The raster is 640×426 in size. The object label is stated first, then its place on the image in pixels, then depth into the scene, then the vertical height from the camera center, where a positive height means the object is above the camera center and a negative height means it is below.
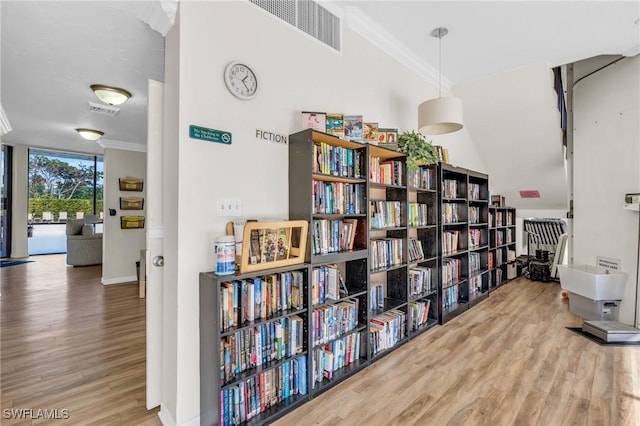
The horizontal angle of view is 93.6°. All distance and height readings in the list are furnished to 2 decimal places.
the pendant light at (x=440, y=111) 2.76 +0.96
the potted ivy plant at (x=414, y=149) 2.80 +0.61
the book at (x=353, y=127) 2.41 +0.70
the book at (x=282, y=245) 1.94 -0.20
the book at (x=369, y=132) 2.60 +0.72
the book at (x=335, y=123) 2.33 +0.71
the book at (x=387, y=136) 2.74 +0.71
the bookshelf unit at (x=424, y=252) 3.06 -0.41
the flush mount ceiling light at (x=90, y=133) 4.92 +1.33
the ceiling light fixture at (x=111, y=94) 3.33 +1.36
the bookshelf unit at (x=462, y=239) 3.46 -0.33
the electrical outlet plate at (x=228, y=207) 1.87 +0.04
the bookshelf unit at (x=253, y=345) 1.67 -0.79
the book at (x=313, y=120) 2.24 +0.70
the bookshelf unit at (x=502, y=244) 4.78 -0.51
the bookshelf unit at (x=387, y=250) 2.62 -0.34
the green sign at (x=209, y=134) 1.76 +0.48
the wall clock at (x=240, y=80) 1.92 +0.88
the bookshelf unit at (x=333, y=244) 2.11 -0.23
